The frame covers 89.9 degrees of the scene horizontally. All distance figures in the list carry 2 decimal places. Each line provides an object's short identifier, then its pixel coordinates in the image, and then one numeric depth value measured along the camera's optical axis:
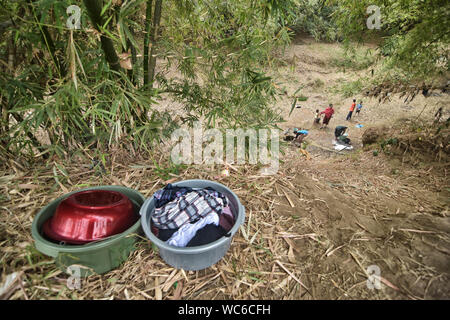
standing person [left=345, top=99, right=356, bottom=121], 9.01
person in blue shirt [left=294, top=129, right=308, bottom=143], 7.17
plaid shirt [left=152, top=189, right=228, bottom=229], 1.45
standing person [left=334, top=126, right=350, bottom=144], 7.19
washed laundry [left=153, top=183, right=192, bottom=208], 1.54
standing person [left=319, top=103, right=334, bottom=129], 8.25
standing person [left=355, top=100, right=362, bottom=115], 9.70
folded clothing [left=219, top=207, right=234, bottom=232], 1.48
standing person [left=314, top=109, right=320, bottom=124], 9.02
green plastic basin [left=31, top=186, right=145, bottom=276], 1.16
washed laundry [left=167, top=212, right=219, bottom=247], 1.32
